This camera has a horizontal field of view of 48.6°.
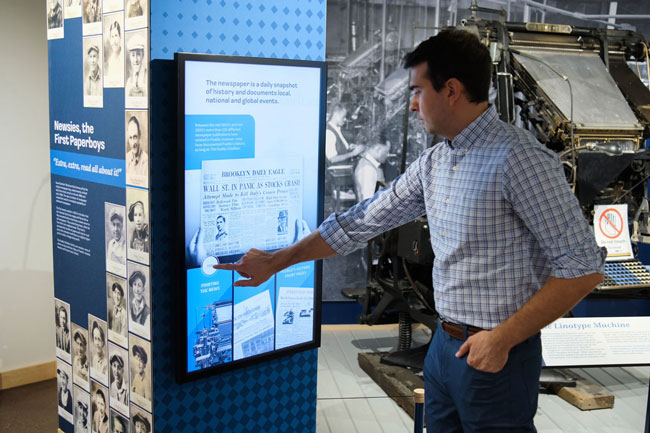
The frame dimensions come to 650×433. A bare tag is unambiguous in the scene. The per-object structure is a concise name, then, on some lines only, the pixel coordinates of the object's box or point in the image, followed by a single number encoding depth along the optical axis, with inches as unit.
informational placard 174.2
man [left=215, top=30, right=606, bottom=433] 78.2
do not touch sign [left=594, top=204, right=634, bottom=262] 186.9
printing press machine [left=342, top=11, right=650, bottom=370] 179.5
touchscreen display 109.8
